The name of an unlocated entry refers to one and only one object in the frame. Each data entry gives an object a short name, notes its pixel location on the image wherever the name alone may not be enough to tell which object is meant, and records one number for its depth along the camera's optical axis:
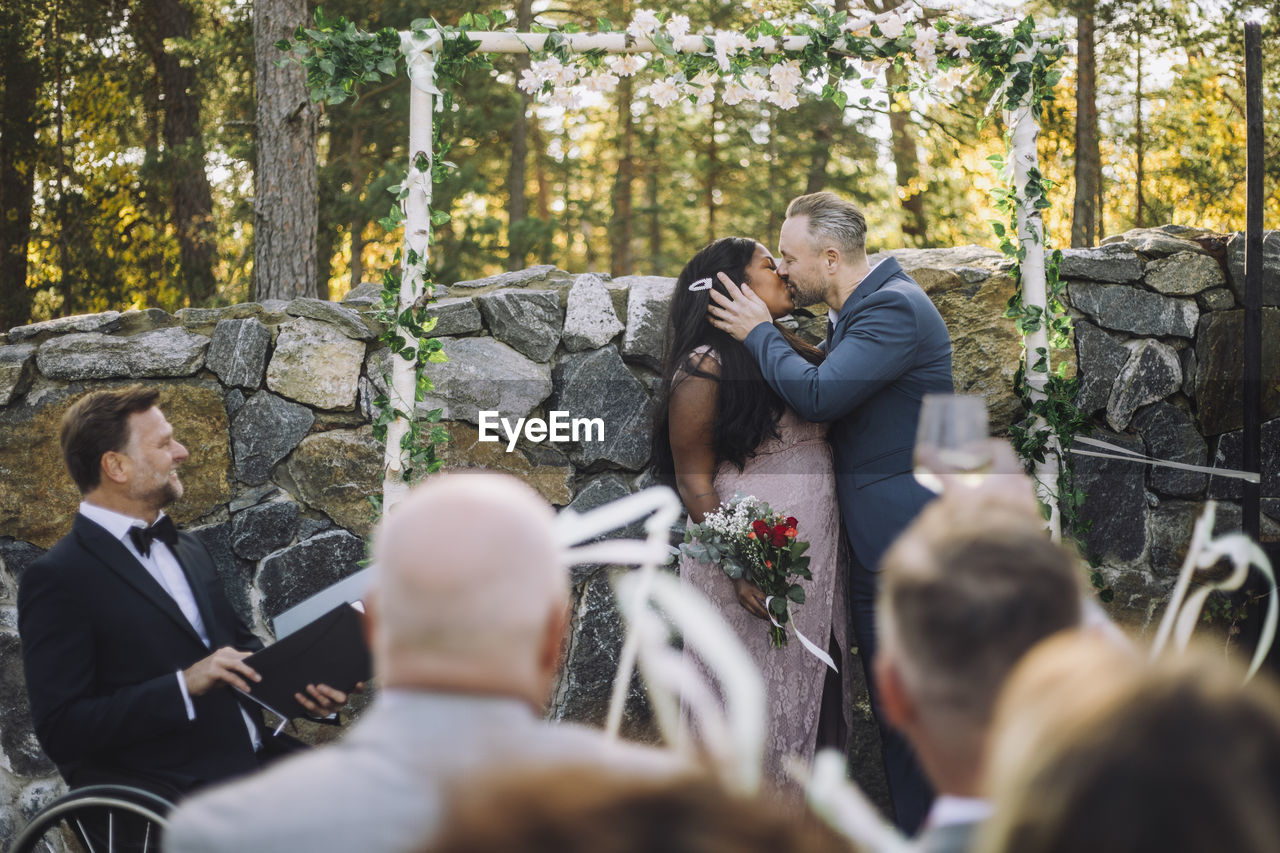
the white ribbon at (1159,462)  3.66
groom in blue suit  2.86
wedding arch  3.25
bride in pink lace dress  3.06
